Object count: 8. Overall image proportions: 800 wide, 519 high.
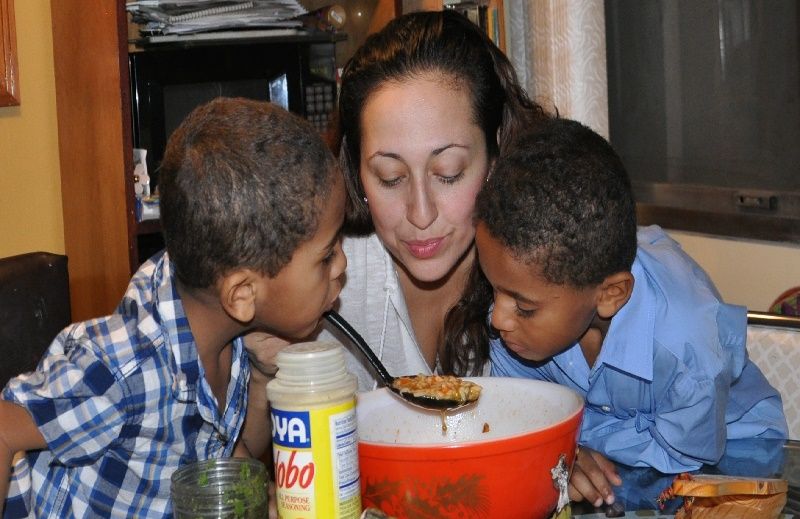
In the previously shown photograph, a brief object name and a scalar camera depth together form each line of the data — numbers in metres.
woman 1.38
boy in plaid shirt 0.99
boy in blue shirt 1.17
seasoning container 0.83
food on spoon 1.05
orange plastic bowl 0.88
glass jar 0.84
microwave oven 2.12
